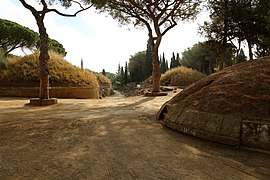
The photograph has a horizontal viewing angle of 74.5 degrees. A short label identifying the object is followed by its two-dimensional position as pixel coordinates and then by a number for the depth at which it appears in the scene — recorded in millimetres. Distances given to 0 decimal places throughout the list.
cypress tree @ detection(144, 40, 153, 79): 31085
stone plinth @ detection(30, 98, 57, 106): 7160
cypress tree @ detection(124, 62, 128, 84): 34932
